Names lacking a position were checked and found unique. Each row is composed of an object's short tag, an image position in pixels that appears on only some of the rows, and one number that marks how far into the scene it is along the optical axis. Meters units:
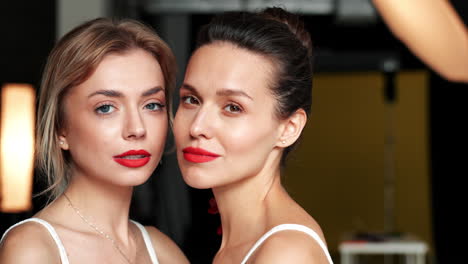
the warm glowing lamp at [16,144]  4.54
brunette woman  1.74
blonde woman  1.92
